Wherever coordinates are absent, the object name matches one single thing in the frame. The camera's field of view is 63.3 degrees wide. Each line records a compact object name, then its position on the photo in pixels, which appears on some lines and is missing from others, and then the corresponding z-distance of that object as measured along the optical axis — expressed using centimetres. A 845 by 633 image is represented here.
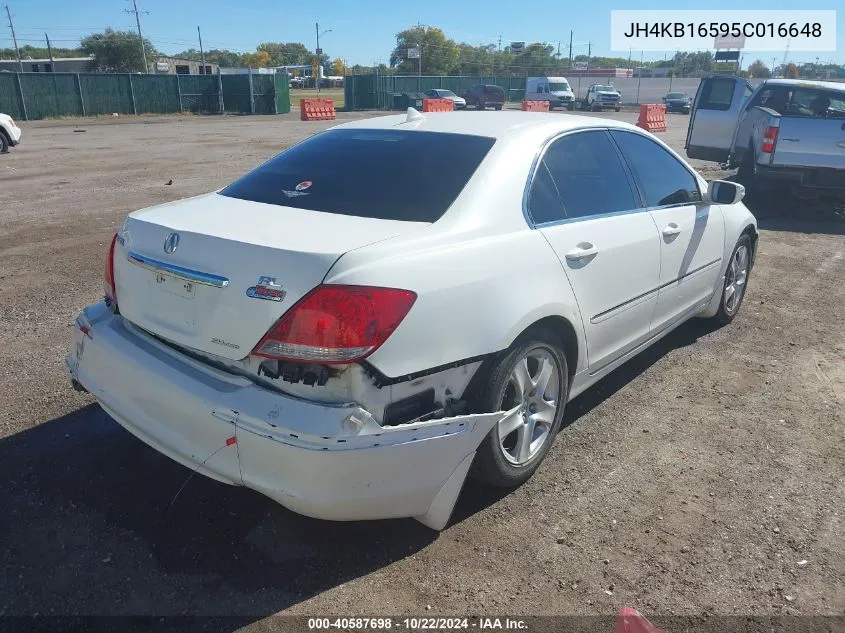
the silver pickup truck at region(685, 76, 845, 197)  946
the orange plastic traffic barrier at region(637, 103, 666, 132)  2653
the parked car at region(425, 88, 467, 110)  4272
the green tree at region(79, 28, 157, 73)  7019
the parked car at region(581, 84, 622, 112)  4691
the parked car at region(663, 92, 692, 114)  4550
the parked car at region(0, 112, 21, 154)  1683
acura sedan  238
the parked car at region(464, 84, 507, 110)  4728
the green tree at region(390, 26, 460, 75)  9119
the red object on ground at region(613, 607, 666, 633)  199
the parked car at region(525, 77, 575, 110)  4747
